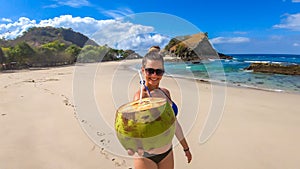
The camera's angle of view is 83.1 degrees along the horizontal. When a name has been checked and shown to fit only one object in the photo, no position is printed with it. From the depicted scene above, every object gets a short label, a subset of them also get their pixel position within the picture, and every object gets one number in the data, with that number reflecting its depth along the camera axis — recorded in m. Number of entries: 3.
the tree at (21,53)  25.08
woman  1.23
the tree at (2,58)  22.92
